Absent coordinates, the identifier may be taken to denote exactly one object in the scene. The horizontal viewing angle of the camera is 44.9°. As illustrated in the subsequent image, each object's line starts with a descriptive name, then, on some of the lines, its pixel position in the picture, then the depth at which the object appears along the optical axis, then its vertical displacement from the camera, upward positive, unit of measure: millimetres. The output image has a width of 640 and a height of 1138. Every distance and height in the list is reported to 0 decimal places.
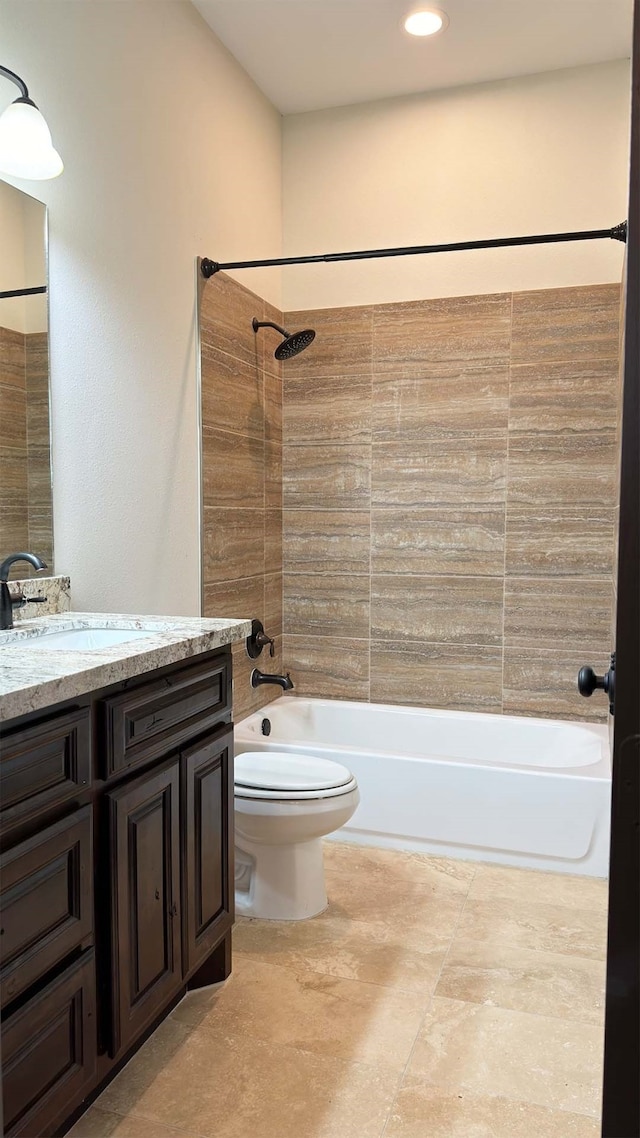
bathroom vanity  1188 -595
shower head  2910 +694
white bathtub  2621 -937
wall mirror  1891 +359
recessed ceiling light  2742 +1818
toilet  2217 -883
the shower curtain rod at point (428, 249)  2504 +951
